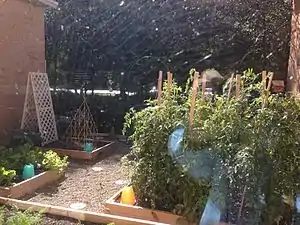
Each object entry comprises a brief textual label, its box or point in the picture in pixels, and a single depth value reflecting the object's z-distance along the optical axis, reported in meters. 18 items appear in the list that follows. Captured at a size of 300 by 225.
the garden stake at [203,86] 2.99
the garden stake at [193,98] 2.78
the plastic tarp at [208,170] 2.56
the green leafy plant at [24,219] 2.40
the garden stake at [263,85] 2.66
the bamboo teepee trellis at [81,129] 5.94
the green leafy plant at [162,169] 2.76
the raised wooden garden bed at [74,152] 5.20
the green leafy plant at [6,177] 3.55
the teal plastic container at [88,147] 5.34
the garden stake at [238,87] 2.80
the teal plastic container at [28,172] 3.85
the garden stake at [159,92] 3.13
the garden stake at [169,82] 3.10
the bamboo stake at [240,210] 2.48
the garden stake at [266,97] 2.62
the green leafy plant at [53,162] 4.14
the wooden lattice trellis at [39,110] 5.57
